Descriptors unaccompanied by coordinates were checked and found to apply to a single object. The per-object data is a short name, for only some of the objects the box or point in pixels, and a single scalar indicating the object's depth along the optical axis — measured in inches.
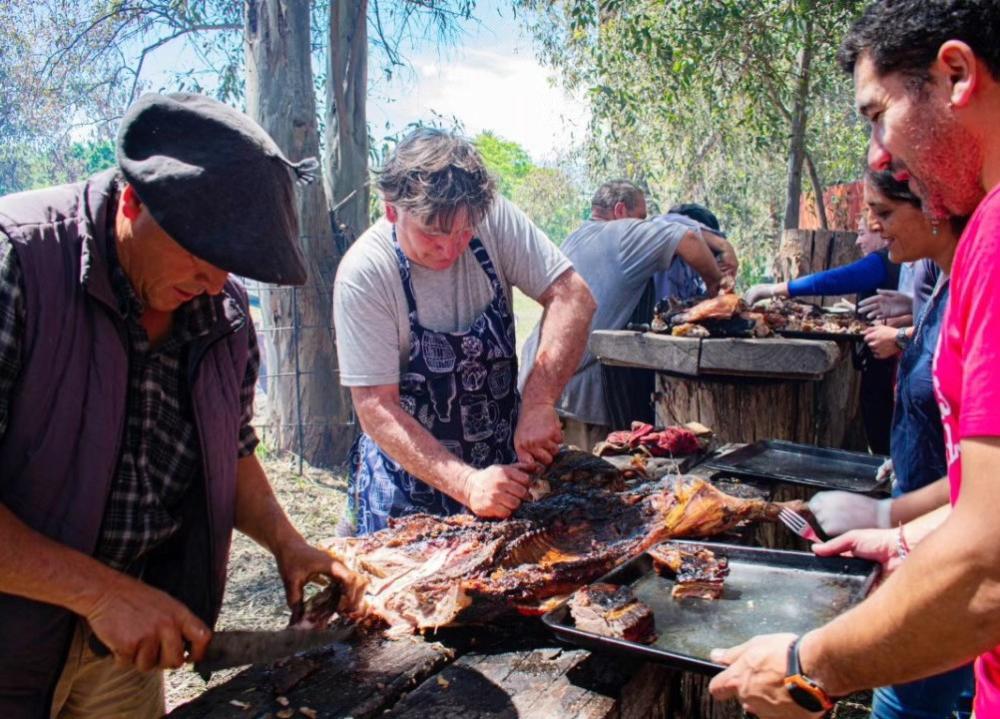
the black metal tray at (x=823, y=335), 202.8
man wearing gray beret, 74.7
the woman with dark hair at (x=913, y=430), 107.2
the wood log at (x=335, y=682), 74.7
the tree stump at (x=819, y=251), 309.3
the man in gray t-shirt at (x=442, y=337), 123.3
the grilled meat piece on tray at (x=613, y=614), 79.0
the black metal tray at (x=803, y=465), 136.6
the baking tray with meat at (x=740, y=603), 79.1
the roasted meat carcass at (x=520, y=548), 91.4
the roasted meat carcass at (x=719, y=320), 191.3
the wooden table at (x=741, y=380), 181.2
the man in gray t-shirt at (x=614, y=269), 232.8
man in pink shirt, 52.6
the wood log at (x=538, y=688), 75.2
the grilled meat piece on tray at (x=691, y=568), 91.7
